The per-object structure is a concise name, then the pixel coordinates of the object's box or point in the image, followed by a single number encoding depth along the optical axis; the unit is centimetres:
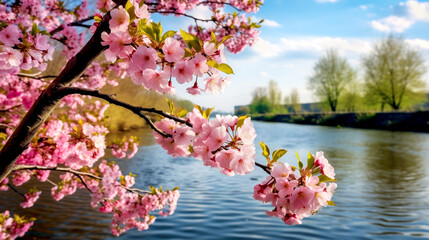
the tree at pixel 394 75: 3362
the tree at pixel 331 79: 4538
